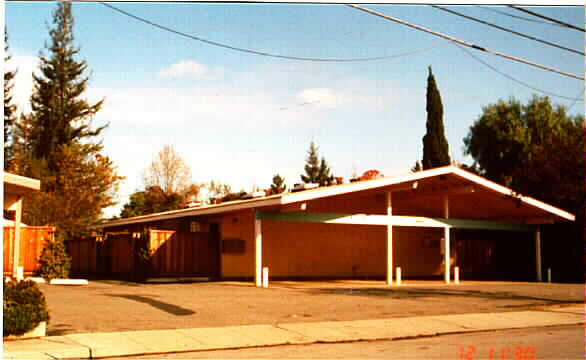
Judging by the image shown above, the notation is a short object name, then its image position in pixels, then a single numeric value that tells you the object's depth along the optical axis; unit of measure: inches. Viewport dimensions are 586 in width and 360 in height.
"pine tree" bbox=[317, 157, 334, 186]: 3068.4
